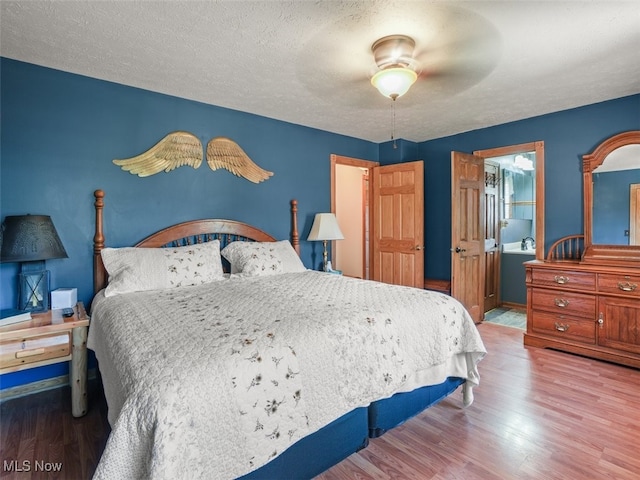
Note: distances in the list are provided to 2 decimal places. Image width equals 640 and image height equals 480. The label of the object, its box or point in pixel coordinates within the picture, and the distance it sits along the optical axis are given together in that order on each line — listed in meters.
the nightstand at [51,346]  2.00
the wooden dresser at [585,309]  2.89
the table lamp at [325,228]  3.92
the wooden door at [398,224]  4.25
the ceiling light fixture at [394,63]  2.10
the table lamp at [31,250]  2.15
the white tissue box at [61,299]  2.41
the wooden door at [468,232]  3.89
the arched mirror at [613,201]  3.12
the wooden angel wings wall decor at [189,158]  2.97
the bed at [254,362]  1.14
